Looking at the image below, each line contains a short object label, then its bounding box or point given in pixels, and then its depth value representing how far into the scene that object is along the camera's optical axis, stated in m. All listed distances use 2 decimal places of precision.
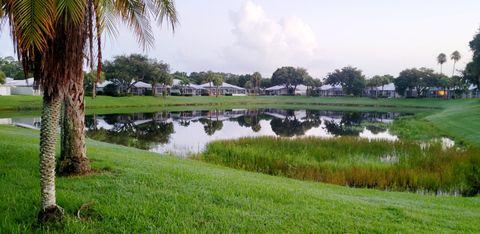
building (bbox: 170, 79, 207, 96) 98.34
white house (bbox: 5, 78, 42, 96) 70.00
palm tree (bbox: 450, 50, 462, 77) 99.12
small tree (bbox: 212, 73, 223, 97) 95.38
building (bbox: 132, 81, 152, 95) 83.81
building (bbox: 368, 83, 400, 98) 97.81
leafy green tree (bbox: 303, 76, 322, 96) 107.06
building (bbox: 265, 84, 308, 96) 117.40
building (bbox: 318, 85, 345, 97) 109.06
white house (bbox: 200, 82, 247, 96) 102.44
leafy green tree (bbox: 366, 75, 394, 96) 93.06
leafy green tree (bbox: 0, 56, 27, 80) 95.50
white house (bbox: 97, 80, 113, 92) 74.93
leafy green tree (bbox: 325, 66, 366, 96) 95.25
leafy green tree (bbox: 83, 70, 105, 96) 61.67
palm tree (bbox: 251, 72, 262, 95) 114.94
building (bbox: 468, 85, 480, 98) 85.84
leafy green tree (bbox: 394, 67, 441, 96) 82.88
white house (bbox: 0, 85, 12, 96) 62.17
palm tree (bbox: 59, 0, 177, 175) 6.82
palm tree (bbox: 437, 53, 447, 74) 104.38
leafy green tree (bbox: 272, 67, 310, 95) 113.18
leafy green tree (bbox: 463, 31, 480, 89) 42.34
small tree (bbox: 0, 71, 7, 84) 57.89
